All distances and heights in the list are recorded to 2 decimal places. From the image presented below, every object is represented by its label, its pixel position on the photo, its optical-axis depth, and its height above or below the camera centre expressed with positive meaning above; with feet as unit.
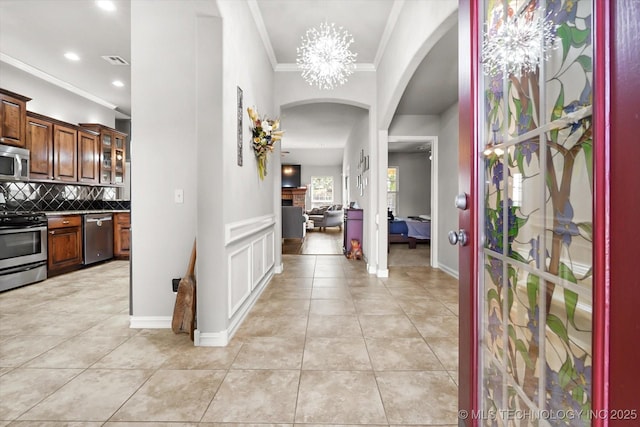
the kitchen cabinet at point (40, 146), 14.19 +2.95
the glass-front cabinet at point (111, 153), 18.49 +3.47
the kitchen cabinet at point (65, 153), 15.56 +2.88
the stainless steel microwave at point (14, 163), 12.53 +1.91
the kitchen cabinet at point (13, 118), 12.51 +3.74
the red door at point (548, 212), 1.80 -0.03
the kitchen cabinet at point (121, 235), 18.01 -1.47
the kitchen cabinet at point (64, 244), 14.12 -1.60
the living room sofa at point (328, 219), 35.86 -1.15
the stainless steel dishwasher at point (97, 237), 16.05 -1.48
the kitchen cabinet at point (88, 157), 17.11 +2.92
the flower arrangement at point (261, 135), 10.45 +2.55
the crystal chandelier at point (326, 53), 10.36 +5.25
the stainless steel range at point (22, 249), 11.88 -1.55
